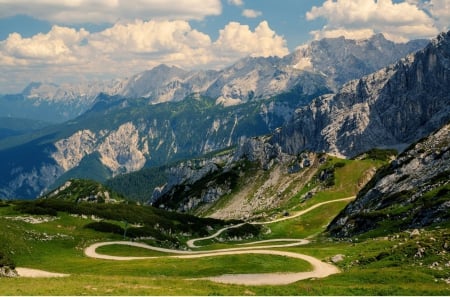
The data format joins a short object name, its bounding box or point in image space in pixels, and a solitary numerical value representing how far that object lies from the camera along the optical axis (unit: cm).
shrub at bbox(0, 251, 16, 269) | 5283
